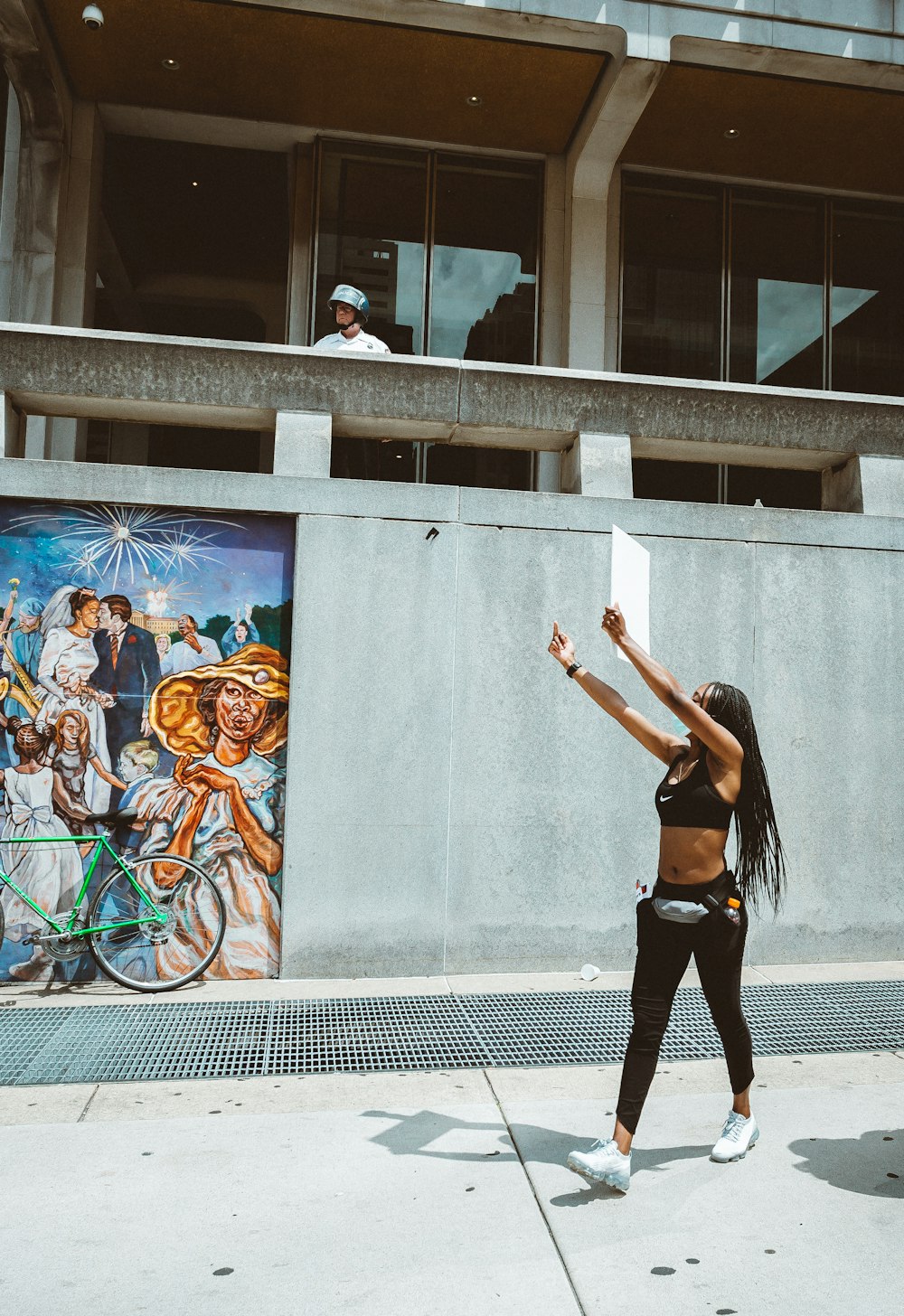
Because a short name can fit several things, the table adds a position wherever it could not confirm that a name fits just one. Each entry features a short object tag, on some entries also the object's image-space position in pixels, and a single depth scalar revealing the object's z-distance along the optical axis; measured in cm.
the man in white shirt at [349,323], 796
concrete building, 676
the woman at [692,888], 377
